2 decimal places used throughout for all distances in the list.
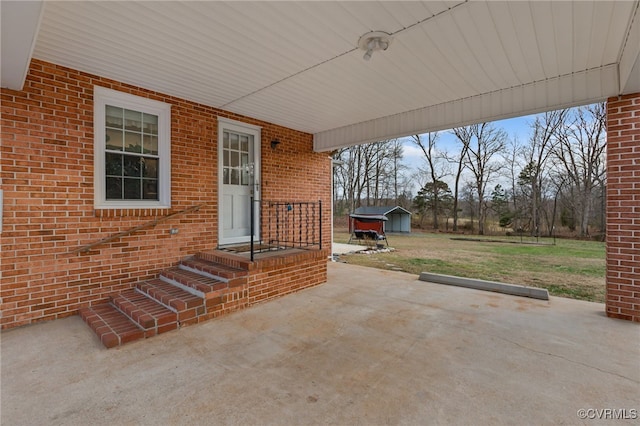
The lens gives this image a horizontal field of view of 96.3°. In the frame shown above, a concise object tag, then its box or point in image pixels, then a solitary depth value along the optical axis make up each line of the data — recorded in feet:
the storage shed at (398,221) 62.18
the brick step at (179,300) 10.37
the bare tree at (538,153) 54.95
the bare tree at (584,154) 48.65
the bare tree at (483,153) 64.64
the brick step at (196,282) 11.23
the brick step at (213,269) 12.20
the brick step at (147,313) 9.68
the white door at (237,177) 16.56
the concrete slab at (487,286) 13.82
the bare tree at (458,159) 67.15
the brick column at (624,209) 10.92
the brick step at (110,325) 9.02
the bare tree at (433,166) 71.51
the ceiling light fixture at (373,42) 9.00
